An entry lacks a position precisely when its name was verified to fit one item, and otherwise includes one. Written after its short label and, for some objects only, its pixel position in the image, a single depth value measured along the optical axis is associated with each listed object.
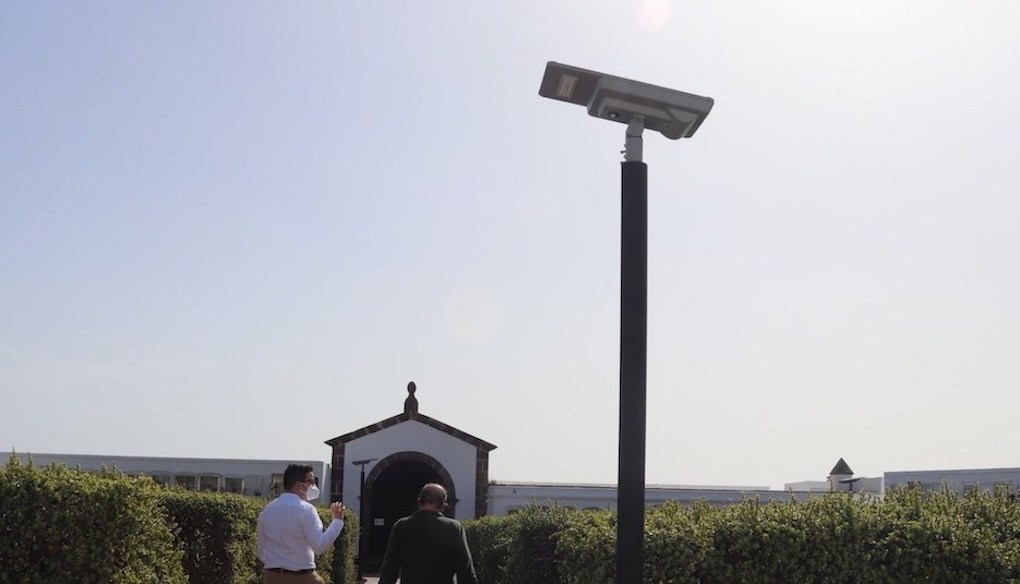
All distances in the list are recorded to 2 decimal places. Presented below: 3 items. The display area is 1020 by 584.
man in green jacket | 7.28
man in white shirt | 7.59
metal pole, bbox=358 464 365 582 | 31.72
